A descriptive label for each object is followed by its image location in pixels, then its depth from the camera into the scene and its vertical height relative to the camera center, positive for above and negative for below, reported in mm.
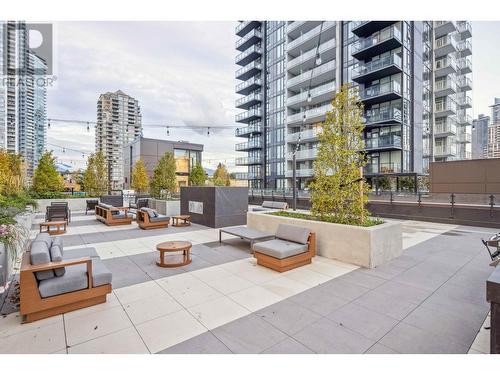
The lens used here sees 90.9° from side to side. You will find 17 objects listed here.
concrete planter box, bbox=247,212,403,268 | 5211 -1278
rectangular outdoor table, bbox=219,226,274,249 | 6236 -1288
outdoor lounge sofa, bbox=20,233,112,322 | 3141 -1325
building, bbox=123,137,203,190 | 40512 +5893
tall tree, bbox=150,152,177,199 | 16312 +480
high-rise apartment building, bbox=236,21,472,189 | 22234 +10859
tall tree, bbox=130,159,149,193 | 22094 +665
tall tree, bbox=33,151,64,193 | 15836 +691
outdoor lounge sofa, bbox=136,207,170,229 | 9727 -1350
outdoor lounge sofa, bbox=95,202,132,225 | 10477 -1312
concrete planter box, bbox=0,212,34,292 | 4000 -1337
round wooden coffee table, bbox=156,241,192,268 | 5281 -1357
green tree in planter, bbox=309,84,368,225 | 6086 +508
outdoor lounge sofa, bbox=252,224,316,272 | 4934 -1335
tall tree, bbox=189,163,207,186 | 21766 +895
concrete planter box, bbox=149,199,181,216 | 13797 -1189
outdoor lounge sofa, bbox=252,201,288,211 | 11702 -972
